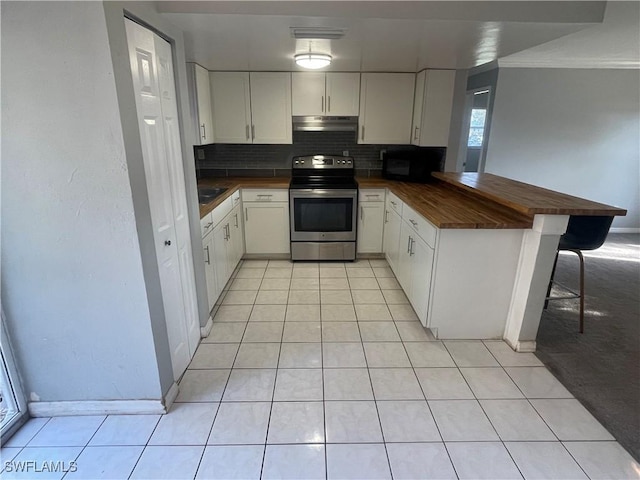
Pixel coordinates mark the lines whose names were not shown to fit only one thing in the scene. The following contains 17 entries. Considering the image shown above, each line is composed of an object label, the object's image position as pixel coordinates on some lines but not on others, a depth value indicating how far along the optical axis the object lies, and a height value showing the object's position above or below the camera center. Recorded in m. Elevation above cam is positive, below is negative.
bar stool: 2.43 -0.65
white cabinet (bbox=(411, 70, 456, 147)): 3.52 +0.31
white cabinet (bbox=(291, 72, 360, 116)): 3.71 +0.45
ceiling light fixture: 2.73 +0.59
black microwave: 3.79 -0.28
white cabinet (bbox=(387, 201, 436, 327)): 2.48 -0.95
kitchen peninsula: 2.17 -0.79
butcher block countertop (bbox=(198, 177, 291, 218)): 3.58 -0.51
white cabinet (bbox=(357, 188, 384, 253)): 3.79 -0.90
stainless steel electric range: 3.73 -0.75
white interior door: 1.64 -0.24
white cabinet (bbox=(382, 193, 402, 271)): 3.36 -0.92
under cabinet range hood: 3.84 +0.14
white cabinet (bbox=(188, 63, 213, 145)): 3.25 +0.32
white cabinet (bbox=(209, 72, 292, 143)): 3.70 +0.30
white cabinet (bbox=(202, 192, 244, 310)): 2.71 -0.97
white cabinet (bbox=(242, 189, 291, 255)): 3.79 -0.92
